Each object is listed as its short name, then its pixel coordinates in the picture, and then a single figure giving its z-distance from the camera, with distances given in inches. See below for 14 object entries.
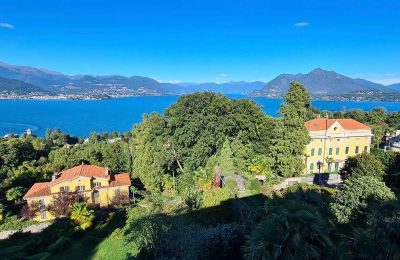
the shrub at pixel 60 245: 764.6
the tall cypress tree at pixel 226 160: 1065.5
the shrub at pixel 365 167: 836.6
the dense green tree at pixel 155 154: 1116.5
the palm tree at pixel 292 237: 206.2
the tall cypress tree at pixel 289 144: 1059.3
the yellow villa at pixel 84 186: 1029.2
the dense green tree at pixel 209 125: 1073.5
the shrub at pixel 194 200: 570.9
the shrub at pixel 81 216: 927.5
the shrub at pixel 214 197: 535.5
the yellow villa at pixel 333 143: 1199.6
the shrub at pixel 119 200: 1108.5
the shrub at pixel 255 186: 891.6
